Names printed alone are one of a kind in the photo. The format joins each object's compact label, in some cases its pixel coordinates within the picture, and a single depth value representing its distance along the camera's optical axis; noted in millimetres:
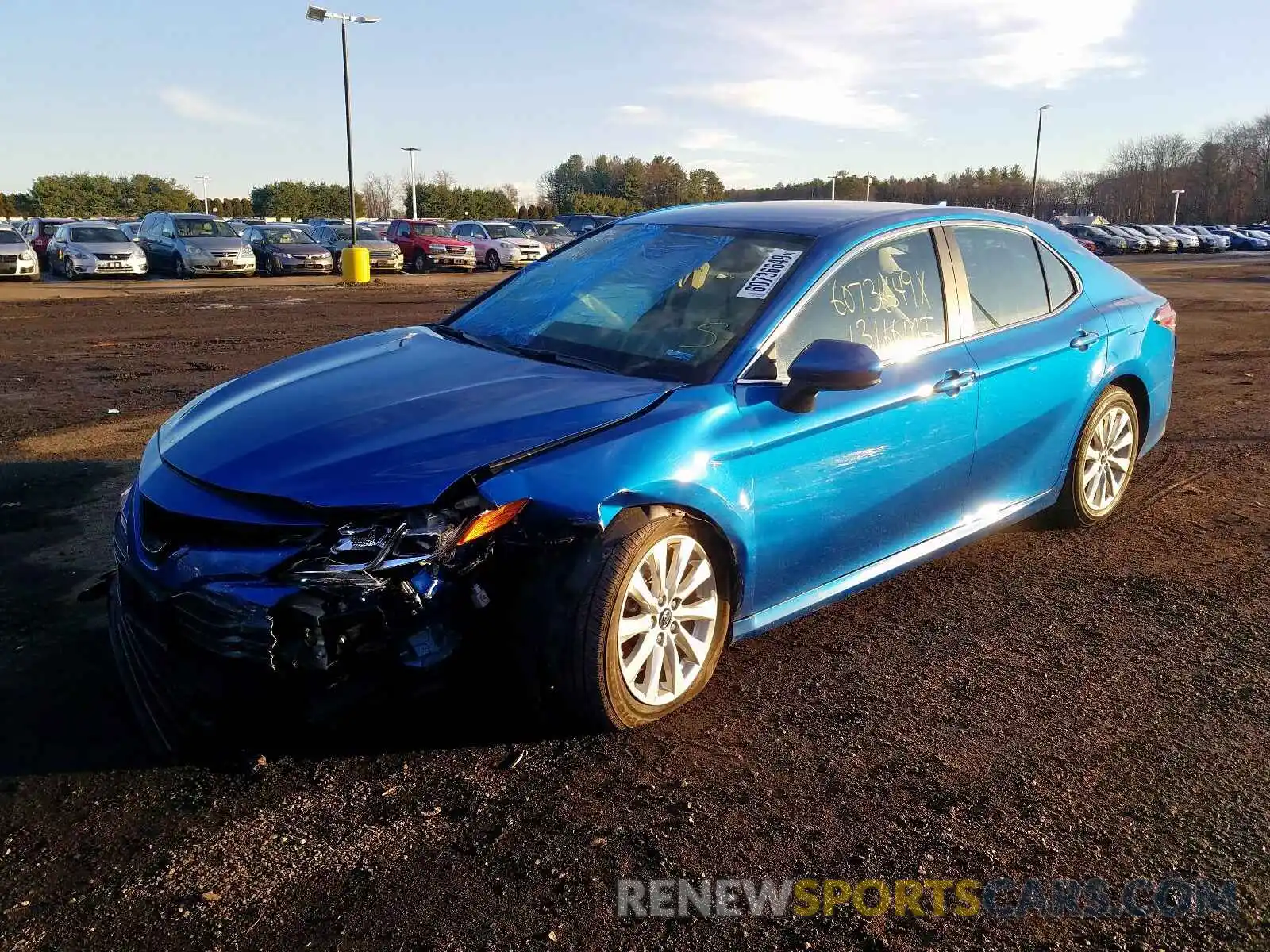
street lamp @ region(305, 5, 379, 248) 29281
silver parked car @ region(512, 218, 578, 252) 36188
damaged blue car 2793
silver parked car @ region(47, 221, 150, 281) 24453
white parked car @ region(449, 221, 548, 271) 32812
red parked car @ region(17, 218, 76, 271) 31797
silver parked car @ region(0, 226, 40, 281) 23422
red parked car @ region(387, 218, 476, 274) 31547
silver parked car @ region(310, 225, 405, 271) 30406
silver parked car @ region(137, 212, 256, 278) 25125
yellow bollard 25875
